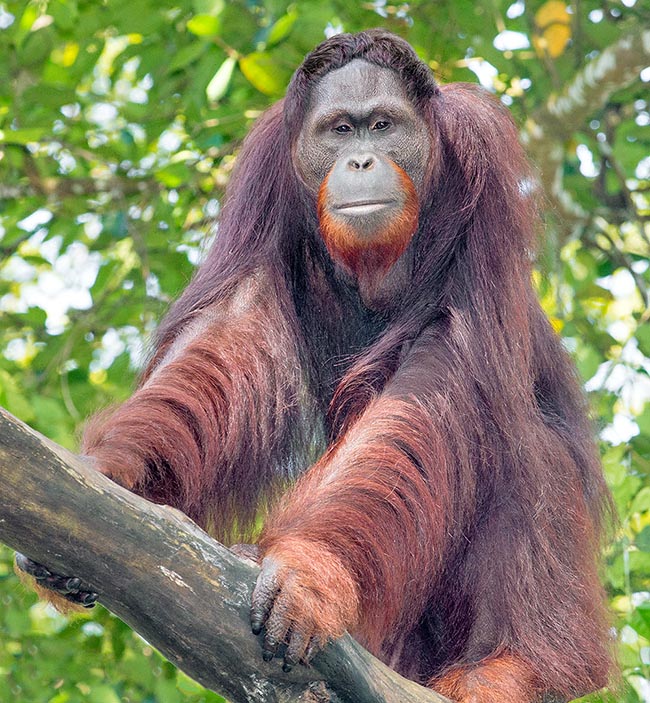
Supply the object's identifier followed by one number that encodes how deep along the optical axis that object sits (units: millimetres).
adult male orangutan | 5480
